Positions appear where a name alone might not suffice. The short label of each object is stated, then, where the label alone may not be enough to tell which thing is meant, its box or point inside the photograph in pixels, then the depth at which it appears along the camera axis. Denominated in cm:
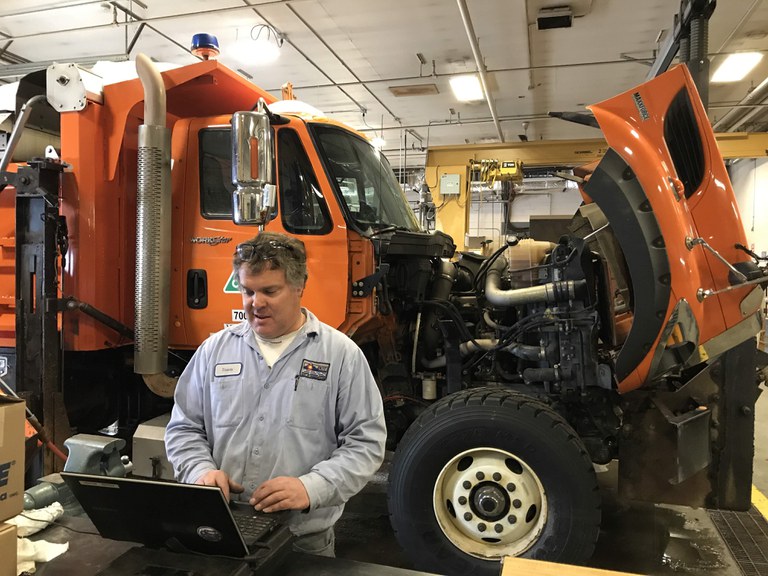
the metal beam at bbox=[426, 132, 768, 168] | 873
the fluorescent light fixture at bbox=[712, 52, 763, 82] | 831
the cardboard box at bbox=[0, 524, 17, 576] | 134
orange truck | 290
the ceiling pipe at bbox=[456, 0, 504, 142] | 687
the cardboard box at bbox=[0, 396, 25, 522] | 136
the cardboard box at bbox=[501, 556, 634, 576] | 136
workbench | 152
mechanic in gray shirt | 181
